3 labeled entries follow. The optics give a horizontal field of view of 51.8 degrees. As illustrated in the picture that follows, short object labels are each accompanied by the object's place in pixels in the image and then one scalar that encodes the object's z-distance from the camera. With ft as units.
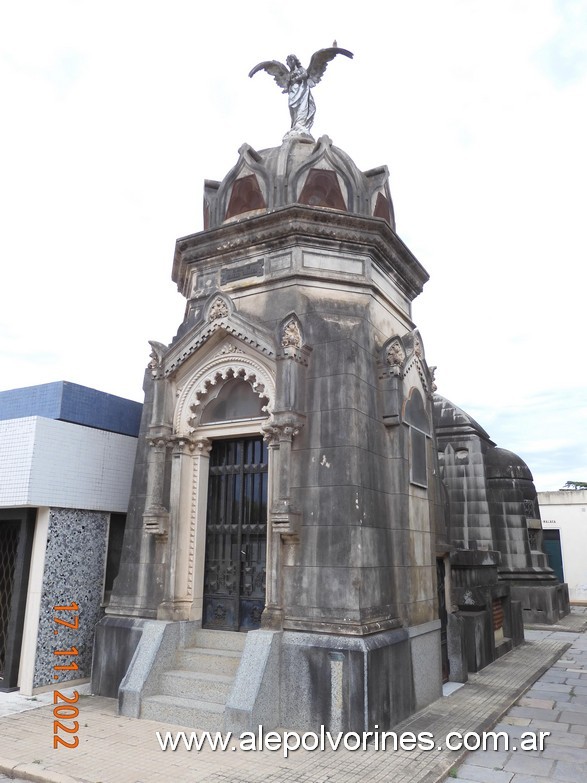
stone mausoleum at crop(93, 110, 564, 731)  26.76
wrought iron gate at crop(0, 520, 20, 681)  34.12
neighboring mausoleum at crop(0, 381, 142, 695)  32.55
